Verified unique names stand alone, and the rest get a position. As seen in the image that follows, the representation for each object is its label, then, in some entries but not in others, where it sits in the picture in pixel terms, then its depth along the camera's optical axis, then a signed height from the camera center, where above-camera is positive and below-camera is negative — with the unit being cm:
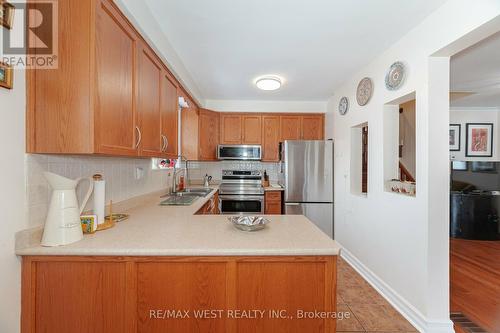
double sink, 222 -36
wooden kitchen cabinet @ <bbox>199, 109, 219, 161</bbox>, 362 +52
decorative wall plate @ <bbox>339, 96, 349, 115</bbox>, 307 +85
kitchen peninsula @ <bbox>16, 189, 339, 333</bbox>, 103 -56
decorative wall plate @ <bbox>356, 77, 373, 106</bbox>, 246 +85
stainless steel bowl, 131 -34
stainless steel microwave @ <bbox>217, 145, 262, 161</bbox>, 390 +24
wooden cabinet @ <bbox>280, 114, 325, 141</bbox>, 404 +68
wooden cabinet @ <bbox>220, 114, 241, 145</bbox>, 405 +64
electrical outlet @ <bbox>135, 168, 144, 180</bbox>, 212 -8
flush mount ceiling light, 292 +109
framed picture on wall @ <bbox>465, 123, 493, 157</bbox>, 431 +54
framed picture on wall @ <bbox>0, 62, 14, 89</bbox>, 93 +37
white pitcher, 104 -23
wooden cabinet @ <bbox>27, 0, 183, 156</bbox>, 102 +35
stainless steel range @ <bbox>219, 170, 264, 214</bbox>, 356 -54
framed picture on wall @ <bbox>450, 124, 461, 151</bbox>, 436 +60
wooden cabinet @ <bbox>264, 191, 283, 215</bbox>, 364 -58
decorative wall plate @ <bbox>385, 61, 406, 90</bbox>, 197 +82
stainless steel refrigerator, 351 -21
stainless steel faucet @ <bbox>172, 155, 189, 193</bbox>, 345 -7
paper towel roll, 135 -20
